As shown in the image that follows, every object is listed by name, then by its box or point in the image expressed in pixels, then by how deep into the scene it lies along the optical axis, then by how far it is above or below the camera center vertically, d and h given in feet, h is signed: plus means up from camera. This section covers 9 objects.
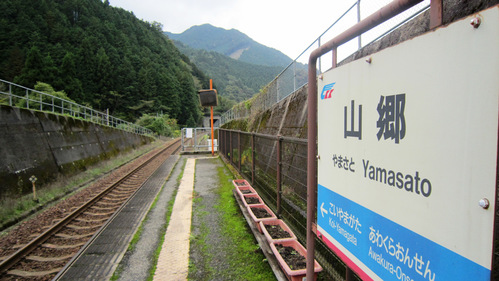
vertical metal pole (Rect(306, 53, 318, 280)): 6.93 -0.82
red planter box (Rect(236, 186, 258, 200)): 19.69 -4.62
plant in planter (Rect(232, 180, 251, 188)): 22.04 -4.60
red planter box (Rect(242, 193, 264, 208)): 17.53 -4.70
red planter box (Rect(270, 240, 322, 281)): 8.70 -4.81
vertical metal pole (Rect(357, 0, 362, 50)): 16.16 +7.28
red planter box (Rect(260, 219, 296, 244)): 11.44 -4.82
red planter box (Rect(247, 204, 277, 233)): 13.88 -4.78
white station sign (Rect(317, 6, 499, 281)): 2.96 -0.39
